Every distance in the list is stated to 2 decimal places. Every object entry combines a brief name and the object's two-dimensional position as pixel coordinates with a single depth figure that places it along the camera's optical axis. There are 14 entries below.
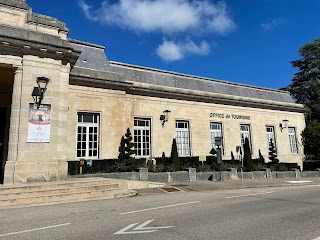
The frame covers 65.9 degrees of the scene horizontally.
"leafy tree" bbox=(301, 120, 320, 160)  25.00
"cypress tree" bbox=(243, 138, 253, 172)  18.67
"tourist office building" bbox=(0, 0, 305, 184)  11.14
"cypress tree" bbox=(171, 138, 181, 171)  16.30
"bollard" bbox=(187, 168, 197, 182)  15.38
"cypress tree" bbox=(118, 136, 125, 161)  15.69
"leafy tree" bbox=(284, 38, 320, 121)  38.34
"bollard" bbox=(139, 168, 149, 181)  13.89
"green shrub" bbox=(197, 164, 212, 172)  17.10
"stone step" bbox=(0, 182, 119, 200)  8.42
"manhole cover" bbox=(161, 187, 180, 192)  11.71
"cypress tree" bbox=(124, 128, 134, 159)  15.62
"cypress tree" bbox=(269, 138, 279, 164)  21.34
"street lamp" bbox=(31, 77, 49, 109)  11.09
